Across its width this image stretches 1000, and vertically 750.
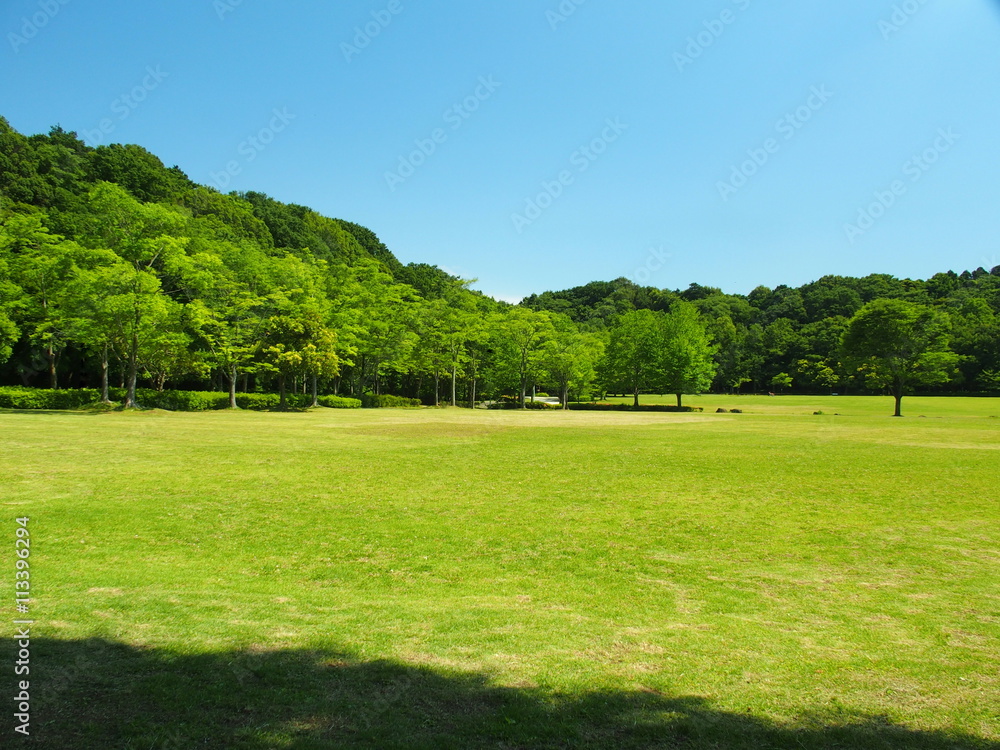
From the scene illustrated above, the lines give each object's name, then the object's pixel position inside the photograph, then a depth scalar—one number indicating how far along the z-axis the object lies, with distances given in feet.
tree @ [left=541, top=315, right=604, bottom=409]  212.02
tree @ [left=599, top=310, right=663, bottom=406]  227.20
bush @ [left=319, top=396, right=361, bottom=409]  171.32
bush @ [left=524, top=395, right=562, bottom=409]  223.51
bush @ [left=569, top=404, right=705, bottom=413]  203.24
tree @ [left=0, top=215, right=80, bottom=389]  120.06
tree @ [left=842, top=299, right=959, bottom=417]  160.97
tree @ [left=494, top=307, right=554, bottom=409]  214.07
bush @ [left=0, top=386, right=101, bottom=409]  112.78
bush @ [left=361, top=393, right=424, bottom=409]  188.66
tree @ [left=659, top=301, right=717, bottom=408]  214.28
